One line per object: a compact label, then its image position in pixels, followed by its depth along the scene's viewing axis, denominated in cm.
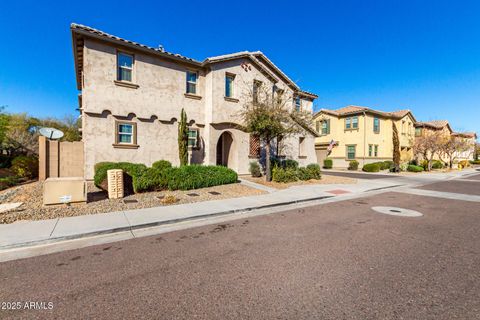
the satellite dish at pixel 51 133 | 1279
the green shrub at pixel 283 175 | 1434
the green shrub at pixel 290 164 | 1712
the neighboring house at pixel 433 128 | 3812
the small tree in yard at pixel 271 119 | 1328
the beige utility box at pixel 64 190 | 745
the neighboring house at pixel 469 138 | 4758
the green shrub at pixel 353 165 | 2931
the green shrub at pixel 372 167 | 2692
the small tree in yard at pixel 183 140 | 1344
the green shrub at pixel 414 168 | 2750
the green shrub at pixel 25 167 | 1318
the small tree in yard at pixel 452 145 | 3105
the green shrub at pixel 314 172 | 1630
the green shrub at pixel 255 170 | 1569
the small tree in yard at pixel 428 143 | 3011
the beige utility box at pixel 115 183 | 888
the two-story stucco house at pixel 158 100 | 1179
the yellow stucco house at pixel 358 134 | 2964
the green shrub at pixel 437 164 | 3447
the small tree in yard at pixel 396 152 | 2710
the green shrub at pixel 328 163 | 3203
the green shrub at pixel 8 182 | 1085
